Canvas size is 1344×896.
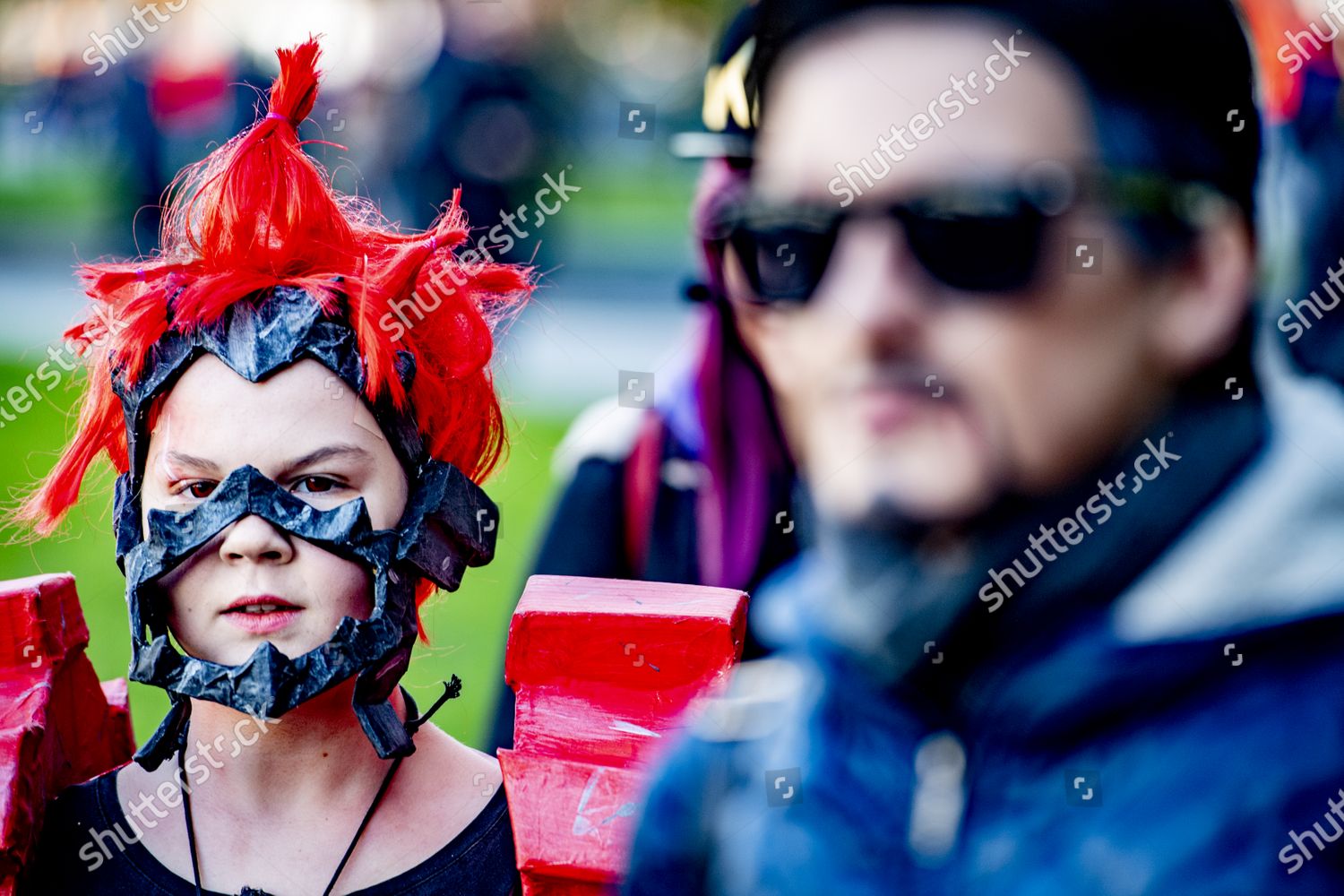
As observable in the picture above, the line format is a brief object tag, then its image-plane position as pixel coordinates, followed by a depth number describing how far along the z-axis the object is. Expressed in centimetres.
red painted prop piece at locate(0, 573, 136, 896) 328
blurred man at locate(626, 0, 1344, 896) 279
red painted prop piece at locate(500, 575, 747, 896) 322
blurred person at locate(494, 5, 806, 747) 297
